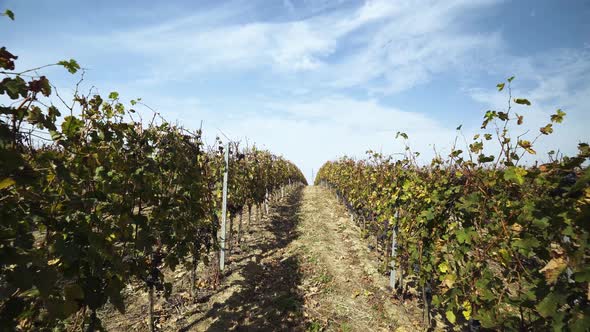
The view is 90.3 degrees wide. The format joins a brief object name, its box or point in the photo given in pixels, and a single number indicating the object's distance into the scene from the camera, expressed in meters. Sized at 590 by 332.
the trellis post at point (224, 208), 7.12
